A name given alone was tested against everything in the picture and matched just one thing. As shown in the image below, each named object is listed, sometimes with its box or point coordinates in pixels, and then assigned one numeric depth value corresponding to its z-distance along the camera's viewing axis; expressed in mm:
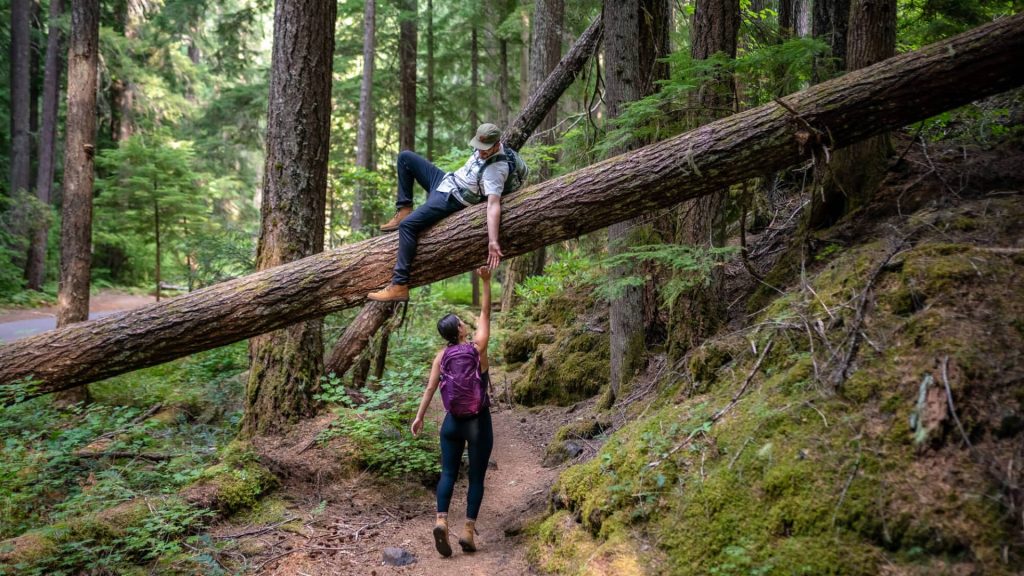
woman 5160
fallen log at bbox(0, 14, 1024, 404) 4734
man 5477
